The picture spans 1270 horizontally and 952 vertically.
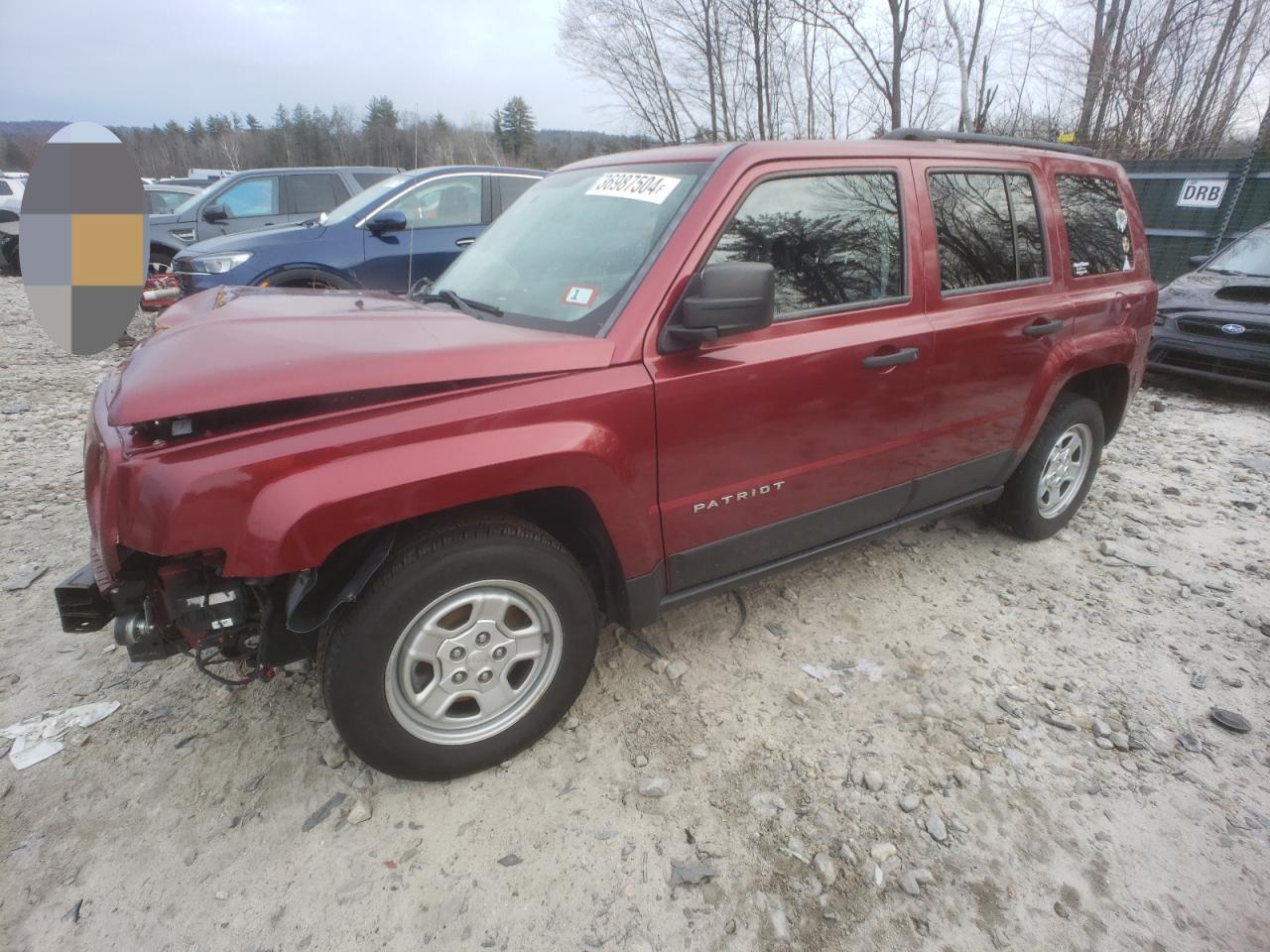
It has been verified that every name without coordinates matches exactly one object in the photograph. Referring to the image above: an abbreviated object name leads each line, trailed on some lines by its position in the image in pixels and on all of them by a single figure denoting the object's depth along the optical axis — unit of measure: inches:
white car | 518.6
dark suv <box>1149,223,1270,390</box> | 237.9
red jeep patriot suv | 67.1
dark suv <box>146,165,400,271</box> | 356.2
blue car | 242.4
